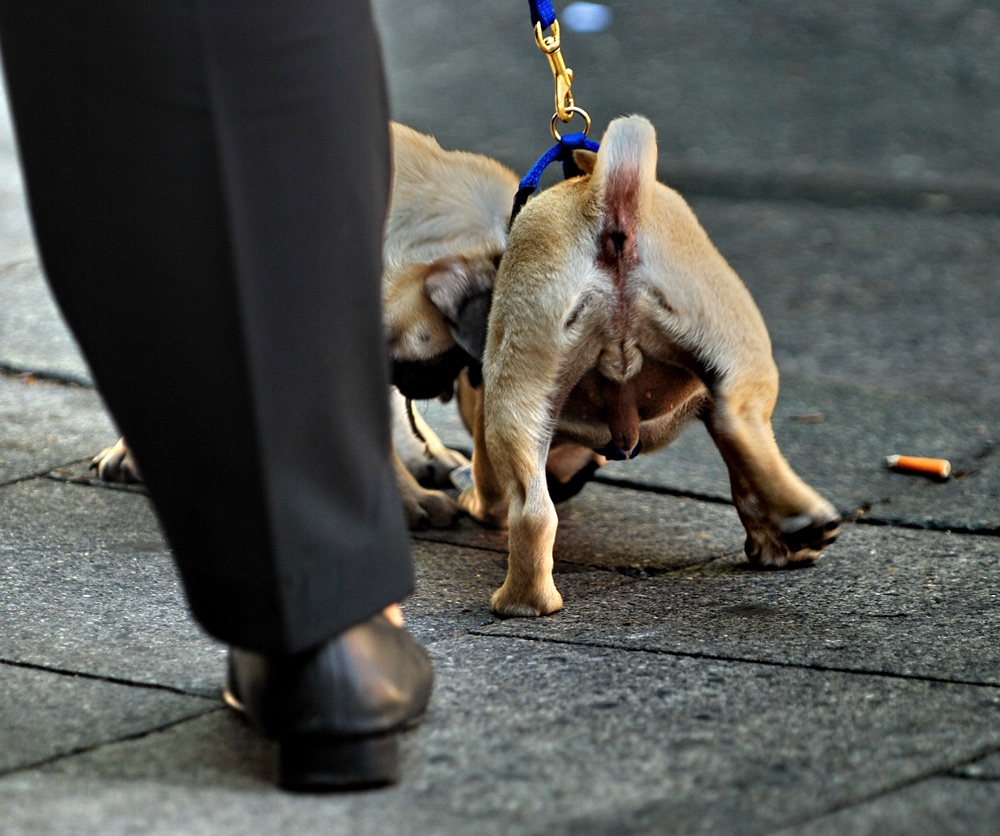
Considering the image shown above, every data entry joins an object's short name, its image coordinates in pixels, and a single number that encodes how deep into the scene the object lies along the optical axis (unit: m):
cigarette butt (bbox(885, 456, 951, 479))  7.08
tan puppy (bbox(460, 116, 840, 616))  5.23
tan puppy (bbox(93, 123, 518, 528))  6.32
